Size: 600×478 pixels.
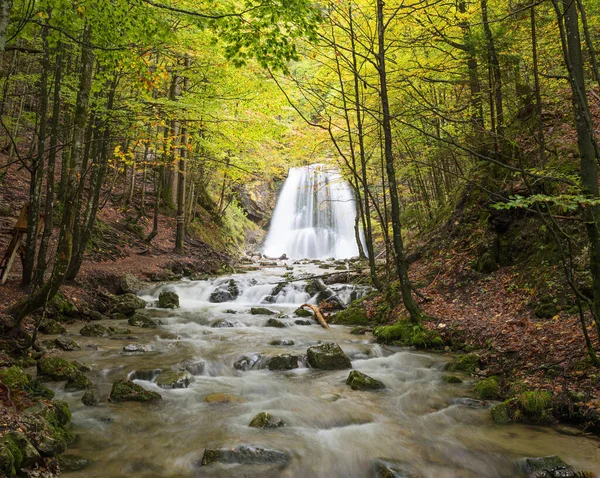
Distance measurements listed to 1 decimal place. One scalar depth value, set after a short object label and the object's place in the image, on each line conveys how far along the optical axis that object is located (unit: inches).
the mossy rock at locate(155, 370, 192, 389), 223.3
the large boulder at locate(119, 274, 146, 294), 451.2
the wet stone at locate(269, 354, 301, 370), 261.7
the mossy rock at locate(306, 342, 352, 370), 260.7
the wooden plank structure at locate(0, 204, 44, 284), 314.3
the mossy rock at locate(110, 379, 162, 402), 198.2
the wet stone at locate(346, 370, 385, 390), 229.9
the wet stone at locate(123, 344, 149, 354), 273.3
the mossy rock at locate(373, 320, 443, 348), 285.4
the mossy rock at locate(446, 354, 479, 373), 235.6
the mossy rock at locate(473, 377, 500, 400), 201.2
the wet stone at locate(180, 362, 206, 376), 253.3
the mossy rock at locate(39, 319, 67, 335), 291.7
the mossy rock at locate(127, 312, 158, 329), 353.7
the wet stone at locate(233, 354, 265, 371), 266.8
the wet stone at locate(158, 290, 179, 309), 432.5
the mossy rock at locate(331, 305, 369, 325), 384.2
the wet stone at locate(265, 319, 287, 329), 378.5
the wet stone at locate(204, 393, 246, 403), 212.4
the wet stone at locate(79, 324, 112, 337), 301.7
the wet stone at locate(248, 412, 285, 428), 182.7
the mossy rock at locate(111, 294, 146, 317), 388.8
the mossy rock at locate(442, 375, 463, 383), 227.4
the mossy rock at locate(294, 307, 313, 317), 417.1
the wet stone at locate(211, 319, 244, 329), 382.3
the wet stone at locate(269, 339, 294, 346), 313.7
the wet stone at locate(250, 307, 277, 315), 434.3
